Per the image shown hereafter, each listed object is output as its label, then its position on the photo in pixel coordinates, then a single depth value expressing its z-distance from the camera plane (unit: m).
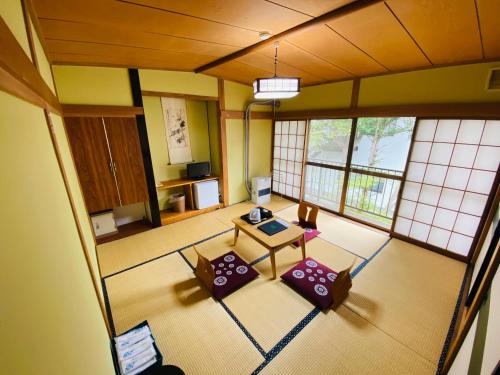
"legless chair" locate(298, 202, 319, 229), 3.52
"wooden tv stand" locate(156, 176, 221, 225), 4.01
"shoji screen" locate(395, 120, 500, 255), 2.61
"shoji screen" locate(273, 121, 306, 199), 4.75
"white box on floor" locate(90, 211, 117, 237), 3.42
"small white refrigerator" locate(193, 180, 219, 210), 4.32
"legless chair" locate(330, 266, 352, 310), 2.13
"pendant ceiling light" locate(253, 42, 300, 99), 2.03
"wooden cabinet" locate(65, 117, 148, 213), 2.90
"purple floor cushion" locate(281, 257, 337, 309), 2.25
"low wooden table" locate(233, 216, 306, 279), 2.53
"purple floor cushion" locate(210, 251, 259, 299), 2.39
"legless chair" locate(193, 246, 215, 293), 2.27
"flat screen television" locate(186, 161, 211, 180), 4.30
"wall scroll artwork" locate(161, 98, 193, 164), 4.14
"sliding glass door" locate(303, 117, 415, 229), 4.35
